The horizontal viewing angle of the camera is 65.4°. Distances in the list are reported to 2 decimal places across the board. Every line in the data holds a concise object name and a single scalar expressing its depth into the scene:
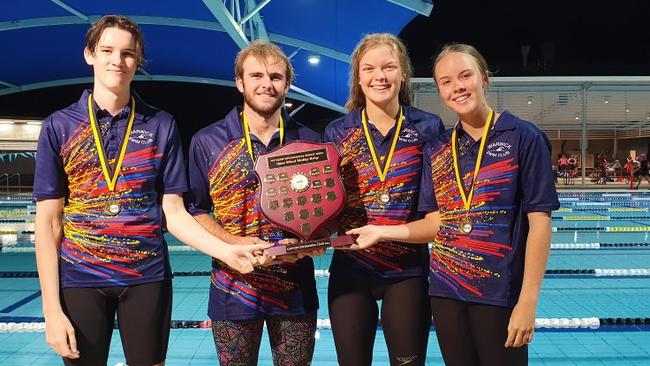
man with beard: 1.59
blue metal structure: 6.66
